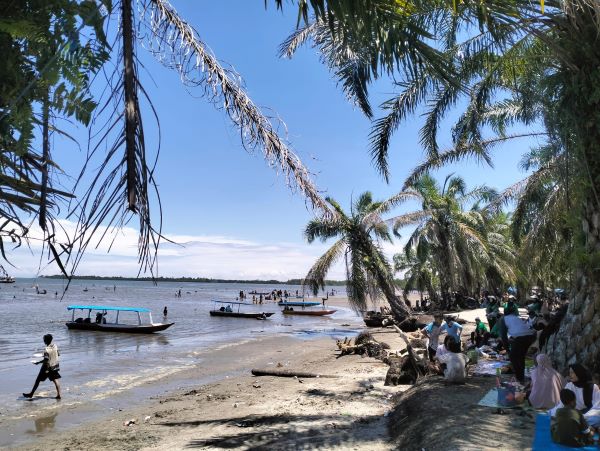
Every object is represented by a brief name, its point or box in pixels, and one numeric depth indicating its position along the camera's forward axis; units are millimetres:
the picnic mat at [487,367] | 9340
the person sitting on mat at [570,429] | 5008
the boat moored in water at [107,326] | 29000
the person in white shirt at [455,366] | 8633
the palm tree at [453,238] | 27297
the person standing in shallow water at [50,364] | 12172
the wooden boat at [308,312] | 50312
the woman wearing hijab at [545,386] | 6541
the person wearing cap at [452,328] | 9297
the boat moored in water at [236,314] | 42847
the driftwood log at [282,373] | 13745
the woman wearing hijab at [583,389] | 5758
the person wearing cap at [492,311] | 13867
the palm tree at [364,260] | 16859
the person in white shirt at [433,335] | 10539
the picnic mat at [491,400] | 6742
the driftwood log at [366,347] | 16280
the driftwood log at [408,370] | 10695
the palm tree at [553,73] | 3609
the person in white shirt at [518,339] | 8062
